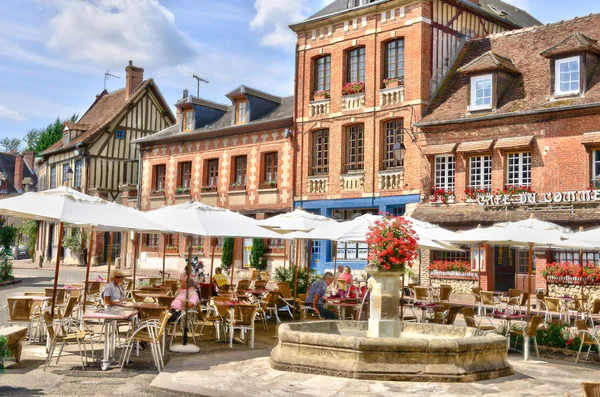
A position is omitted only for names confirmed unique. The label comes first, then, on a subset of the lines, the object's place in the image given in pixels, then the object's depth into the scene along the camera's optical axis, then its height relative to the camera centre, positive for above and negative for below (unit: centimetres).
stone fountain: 803 -110
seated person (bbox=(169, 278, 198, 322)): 1069 -69
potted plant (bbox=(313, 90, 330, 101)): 2395 +556
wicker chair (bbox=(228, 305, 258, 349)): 1038 -89
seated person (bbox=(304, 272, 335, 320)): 1264 -68
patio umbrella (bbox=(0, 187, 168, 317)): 905 +57
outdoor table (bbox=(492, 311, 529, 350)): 1053 -75
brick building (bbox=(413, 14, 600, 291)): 1830 +338
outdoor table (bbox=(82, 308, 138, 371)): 840 -84
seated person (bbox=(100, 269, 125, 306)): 1023 -53
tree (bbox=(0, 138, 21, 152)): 6869 +1050
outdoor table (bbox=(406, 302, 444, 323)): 1291 -77
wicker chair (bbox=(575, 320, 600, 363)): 991 -99
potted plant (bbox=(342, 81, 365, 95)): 2294 +559
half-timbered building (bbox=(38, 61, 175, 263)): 3434 +546
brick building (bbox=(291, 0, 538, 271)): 2164 +533
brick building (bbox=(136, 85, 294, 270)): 2545 +368
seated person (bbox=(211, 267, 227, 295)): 1478 -45
